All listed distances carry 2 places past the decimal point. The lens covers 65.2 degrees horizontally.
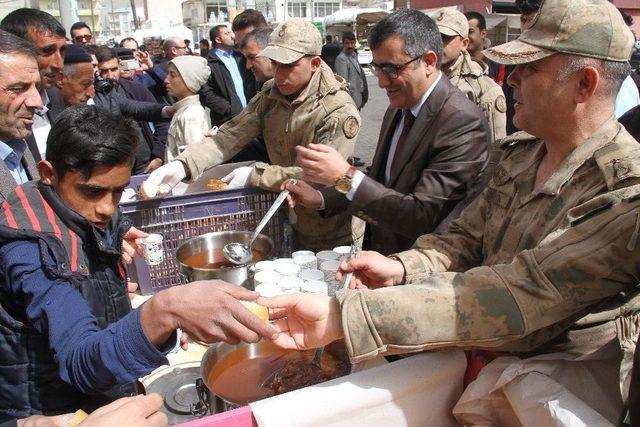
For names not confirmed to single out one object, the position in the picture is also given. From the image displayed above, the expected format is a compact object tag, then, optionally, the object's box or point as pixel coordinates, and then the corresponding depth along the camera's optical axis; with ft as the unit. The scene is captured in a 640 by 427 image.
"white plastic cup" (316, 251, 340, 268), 8.11
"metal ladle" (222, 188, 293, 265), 8.23
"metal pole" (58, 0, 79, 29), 34.86
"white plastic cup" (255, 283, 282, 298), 6.86
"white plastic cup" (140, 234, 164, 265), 7.52
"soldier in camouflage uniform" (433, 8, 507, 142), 13.82
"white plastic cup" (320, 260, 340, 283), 7.61
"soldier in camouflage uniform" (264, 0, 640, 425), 4.01
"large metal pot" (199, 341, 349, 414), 5.14
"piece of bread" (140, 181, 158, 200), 8.87
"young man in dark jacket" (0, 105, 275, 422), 4.26
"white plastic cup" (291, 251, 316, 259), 8.36
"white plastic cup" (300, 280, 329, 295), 6.95
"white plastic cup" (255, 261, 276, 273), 7.75
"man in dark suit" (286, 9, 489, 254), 7.73
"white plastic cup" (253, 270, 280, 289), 7.33
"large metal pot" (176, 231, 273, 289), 7.23
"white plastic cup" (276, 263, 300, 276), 7.59
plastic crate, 8.72
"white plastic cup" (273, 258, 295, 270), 7.86
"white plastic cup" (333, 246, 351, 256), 8.34
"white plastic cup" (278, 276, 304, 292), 7.08
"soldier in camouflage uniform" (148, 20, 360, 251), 9.49
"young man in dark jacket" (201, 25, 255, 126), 18.20
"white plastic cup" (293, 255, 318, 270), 8.00
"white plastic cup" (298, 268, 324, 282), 7.48
